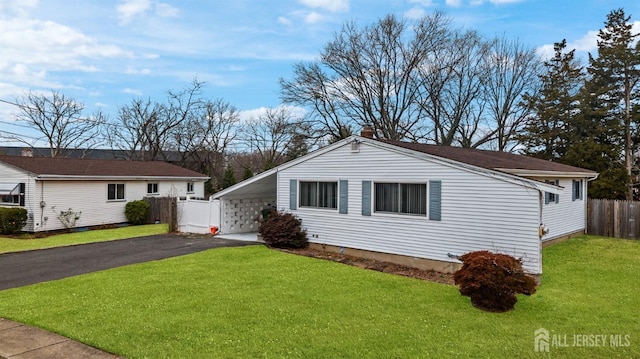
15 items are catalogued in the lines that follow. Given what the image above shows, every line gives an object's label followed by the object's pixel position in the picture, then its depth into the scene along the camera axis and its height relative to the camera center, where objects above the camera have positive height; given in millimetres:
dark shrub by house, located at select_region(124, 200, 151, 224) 22453 -1565
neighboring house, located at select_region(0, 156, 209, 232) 19156 -296
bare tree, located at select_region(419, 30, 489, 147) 33625 +7595
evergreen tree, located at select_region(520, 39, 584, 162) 30922 +5799
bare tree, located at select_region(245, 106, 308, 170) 40856 +4622
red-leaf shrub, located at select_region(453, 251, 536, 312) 7699 -1785
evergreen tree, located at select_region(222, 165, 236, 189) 33294 +240
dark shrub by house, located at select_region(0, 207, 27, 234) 18109 -1677
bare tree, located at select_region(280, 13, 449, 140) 33281 +8490
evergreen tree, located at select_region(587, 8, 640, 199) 29594 +7684
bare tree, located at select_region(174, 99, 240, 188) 40281 +4371
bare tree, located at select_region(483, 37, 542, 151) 34344 +8153
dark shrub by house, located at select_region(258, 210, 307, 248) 13867 -1638
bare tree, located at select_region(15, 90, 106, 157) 36312 +5426
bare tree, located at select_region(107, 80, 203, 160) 39750 +5826
